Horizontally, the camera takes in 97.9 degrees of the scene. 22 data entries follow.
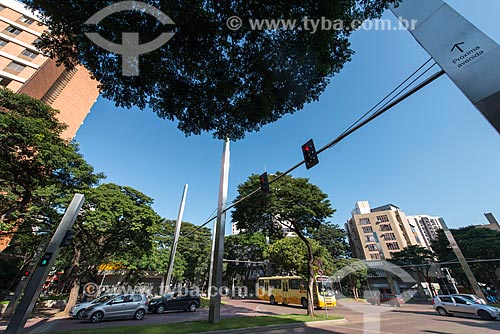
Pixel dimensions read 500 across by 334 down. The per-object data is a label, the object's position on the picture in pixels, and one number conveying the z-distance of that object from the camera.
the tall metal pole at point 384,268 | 37.36
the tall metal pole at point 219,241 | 10.73
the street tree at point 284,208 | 18.89
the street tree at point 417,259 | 37.72
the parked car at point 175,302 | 16.67
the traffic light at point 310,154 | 6.48
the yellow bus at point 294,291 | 19.55
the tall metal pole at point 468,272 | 19.75
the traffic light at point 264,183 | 8.73
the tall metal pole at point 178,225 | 18.90
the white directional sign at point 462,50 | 3.07
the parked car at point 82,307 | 13.42
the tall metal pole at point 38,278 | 7.49
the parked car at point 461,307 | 13.66
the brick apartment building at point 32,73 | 26.16
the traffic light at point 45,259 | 8.15
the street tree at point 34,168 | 12.33
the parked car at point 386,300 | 27.75
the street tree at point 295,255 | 16.20
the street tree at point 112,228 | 15.70
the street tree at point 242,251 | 36.78
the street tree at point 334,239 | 44.59
